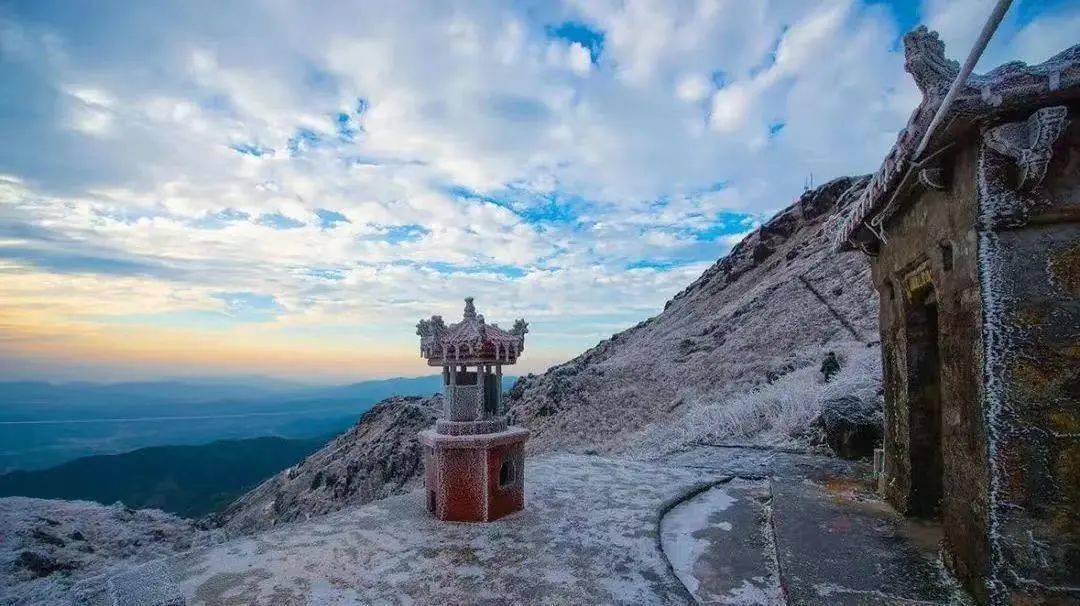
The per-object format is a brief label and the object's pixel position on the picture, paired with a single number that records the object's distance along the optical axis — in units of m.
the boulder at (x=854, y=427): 10.45
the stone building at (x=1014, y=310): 3.62
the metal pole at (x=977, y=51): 2.49
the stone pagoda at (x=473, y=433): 7.78
